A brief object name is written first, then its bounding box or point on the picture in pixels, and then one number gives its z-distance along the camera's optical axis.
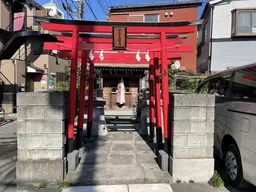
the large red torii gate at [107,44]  4.41
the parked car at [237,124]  3.31
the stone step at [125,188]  3.68
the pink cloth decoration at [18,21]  14.96
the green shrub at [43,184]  3.80
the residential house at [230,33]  13.46
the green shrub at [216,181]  3.85
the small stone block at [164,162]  4.32
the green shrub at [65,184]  3.79
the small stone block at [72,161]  4.26
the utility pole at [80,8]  13.09
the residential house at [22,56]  13.62
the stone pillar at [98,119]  7.21
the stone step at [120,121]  9.50
